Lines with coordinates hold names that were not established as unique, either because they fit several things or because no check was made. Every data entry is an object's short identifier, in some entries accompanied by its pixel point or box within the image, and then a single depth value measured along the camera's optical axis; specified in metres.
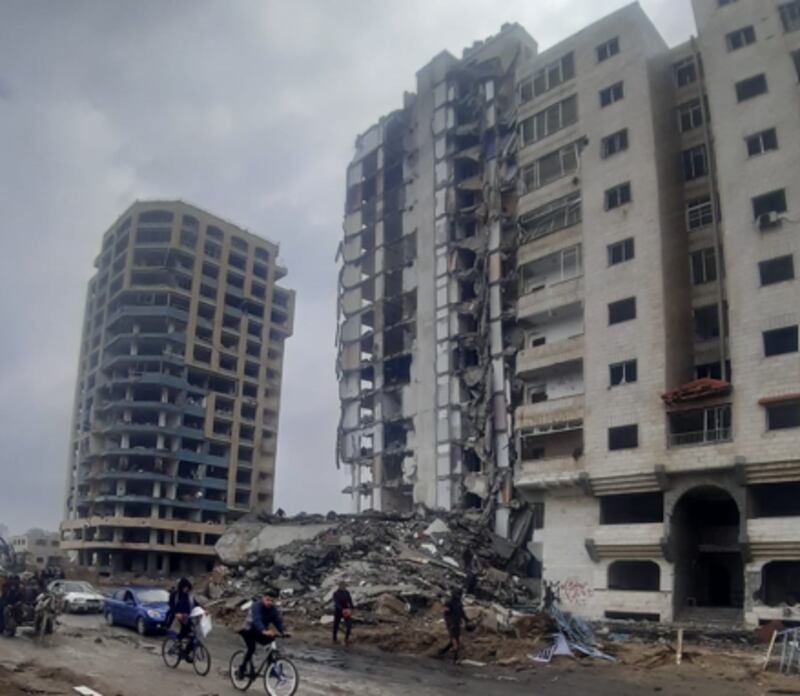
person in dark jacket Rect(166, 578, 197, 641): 16.42
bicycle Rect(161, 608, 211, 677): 15.77
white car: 30.77
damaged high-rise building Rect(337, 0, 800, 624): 32.19
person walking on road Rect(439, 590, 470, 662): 20.25
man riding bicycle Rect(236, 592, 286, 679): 13.02
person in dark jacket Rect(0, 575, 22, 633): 21.80
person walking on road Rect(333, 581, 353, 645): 22.64
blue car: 23.86
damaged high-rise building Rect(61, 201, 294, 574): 81.38
